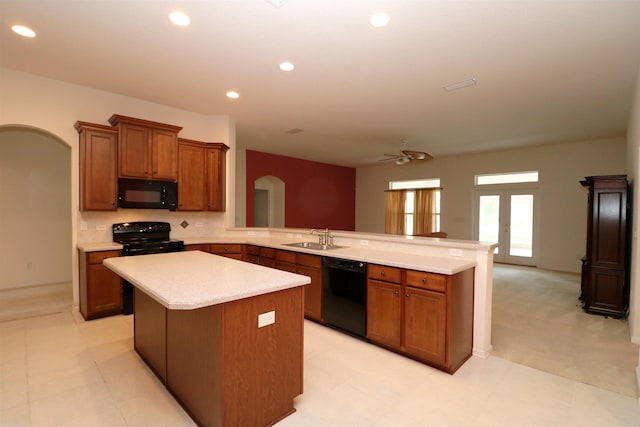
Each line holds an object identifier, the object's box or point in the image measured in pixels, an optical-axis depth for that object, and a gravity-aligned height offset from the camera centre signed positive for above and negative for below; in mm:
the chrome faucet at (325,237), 3885 -372
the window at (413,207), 8523 +52
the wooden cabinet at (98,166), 3691 +472
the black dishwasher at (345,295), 3010 -888
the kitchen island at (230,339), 1680 -800
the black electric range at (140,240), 3743 -454
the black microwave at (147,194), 3957 +159
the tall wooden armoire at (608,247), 3854 -459
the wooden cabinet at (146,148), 3895 +760
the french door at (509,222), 7027 -304
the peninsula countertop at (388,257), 2547 -474
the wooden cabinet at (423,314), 2465 -901
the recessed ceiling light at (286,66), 3182 +1482
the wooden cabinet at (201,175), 4547 +471
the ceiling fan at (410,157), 5358 +927
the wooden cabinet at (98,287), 3516 -958
